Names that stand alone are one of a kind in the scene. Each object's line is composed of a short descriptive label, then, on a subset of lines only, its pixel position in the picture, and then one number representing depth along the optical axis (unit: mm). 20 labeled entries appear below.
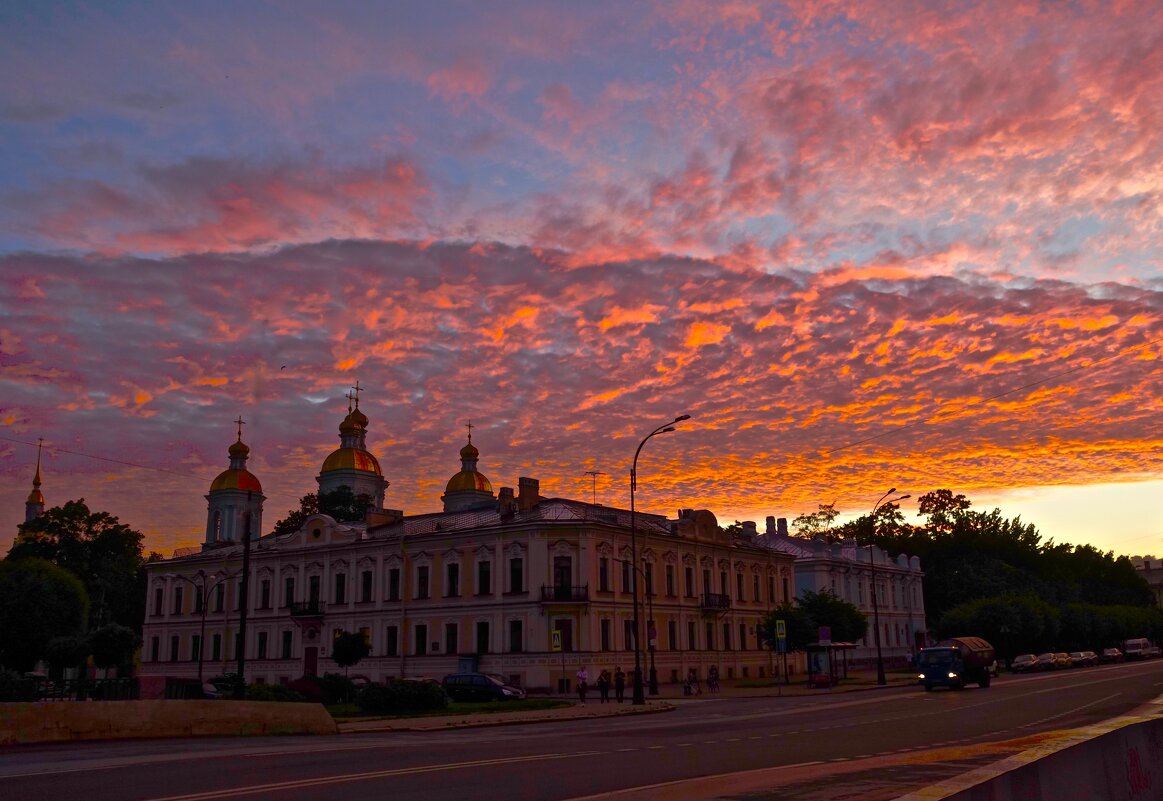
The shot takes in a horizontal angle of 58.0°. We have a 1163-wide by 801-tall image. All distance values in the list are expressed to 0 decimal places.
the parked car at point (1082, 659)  84000
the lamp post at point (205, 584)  73338
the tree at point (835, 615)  66875
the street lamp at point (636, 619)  40219
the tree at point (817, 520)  127812
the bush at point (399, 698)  35312
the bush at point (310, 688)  41781
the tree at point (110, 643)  55781
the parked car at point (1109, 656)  92125
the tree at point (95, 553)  94312
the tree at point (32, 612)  62938
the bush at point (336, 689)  42125
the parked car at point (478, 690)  45156
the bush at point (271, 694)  32719
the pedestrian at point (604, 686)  44375
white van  102000
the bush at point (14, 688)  29391
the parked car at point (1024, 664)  74438
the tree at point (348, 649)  52812
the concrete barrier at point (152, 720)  20625
